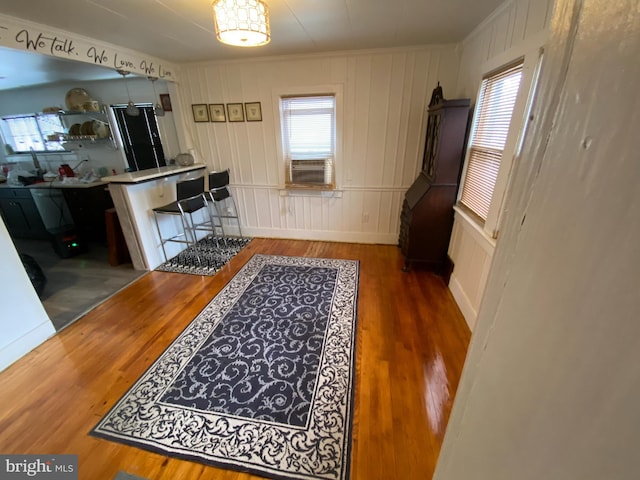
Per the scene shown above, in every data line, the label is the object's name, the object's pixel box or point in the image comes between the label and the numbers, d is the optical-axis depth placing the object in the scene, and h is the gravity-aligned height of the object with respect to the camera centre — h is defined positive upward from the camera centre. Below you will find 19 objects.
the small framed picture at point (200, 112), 3.38 +0.28
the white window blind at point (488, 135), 1.75 -0.02
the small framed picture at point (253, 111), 3.24 +0.27
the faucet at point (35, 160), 4.31 -0.35
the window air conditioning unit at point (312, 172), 3.35 -0.46
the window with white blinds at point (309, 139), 3.13 -0.06
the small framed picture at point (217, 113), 3.34 +0.27
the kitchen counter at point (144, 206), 2.64 -0.71
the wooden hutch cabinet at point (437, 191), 2.27 -0.54
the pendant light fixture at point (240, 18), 1.52 +0.64
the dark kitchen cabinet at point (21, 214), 3.50 -0.99
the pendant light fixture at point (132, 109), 3.06 +0.29
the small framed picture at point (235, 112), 3.29 +0.27
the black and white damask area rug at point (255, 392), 1.27 -1.43
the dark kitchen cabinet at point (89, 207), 3.42 -0.87
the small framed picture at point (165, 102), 3.58 +0.43
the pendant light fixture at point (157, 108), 3.56 +0.35
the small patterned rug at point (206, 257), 2.96 -1.40
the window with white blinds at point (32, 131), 4.12 +0.09
